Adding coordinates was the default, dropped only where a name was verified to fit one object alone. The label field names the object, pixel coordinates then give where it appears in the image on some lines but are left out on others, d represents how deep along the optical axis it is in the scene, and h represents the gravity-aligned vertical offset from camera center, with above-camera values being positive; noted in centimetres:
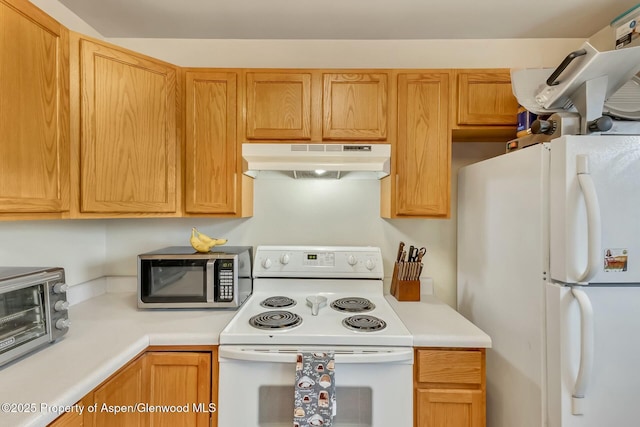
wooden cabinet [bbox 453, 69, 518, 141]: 164 +63
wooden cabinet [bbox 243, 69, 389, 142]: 165 +60
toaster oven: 99 -36
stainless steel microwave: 156 -38
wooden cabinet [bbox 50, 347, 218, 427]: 124 -76
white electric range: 124 -68
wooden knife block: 178 -48
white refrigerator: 102 -25
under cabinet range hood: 158 +30
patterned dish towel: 117 -74
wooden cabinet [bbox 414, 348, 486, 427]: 127 -77
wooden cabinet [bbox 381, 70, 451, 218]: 165 +38
